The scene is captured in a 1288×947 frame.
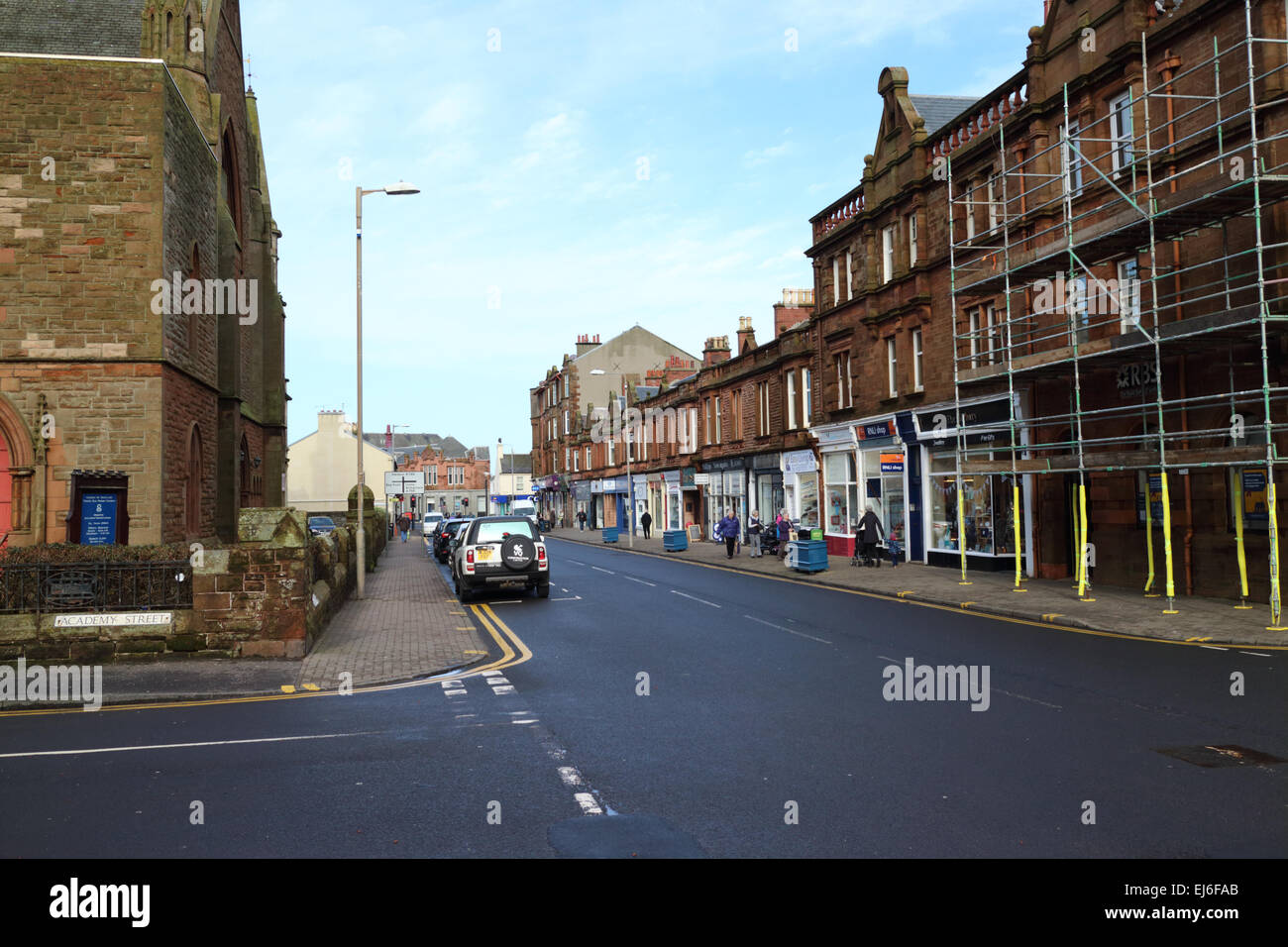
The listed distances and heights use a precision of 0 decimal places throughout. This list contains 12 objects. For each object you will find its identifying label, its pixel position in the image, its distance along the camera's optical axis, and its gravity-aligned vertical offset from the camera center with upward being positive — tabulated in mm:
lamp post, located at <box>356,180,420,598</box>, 19469 +6824
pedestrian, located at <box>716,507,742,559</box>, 32938 -830
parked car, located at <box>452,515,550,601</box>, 19484 -1021
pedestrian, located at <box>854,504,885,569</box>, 26281 -856
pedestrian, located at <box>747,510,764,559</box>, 32812 -993
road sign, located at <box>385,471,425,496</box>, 55156 +2012
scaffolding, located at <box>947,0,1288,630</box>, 14375 +4354
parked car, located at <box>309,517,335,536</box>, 39872 -283
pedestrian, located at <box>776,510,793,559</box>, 31672 -846
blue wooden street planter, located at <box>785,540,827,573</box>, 25062 -1377
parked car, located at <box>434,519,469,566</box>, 34188 -902
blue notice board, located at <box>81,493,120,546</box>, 15867 +72
